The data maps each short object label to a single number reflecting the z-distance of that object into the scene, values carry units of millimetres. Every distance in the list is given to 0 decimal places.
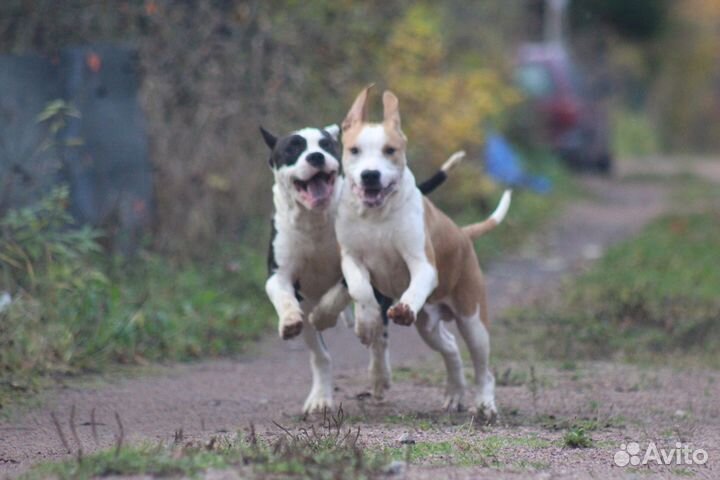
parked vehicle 40219
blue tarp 31802
